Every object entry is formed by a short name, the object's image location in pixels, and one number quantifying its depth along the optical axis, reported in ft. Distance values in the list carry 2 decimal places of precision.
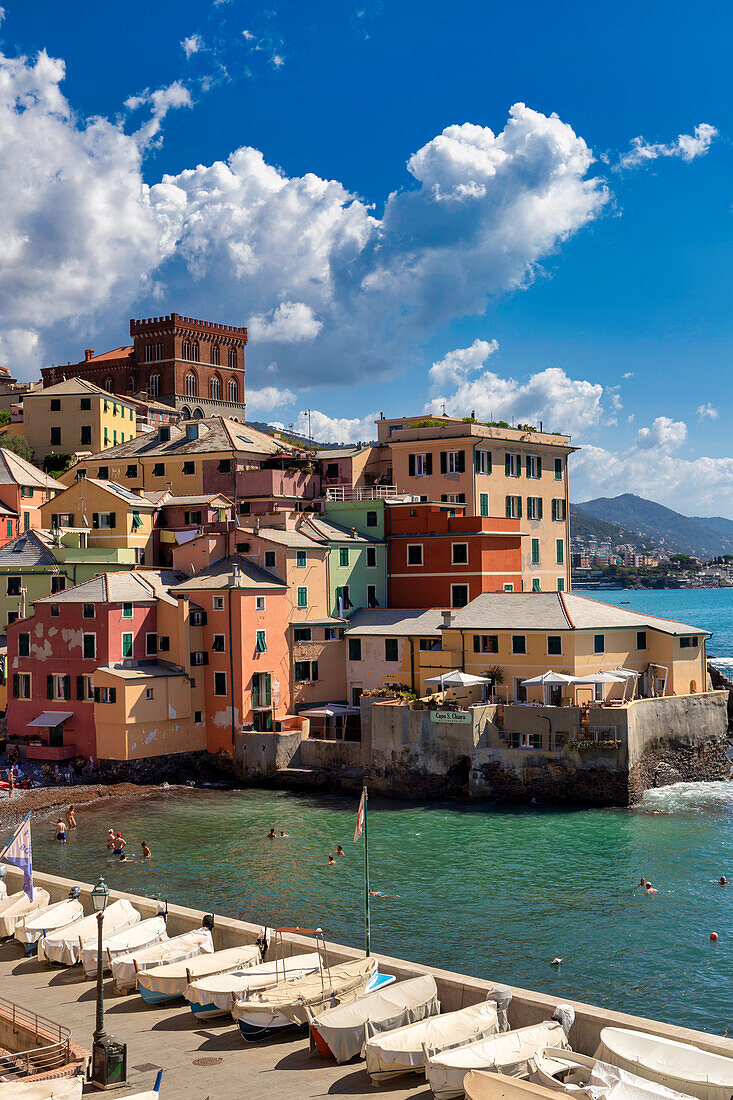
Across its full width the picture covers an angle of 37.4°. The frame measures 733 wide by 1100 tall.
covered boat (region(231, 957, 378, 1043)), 82.58
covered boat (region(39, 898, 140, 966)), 99.25
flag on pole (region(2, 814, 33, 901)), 102.42
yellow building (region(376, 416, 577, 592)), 271.69
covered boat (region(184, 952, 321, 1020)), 86.02
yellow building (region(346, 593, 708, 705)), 201.67
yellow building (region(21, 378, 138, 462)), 343.26
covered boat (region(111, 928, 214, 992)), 93.30
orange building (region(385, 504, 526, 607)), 238.68
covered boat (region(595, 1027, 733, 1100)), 67.72
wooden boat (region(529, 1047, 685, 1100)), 67.77
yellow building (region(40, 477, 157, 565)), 252.62
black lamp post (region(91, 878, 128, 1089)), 73.10
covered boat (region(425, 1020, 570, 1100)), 70.64
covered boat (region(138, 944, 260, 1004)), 90.12
